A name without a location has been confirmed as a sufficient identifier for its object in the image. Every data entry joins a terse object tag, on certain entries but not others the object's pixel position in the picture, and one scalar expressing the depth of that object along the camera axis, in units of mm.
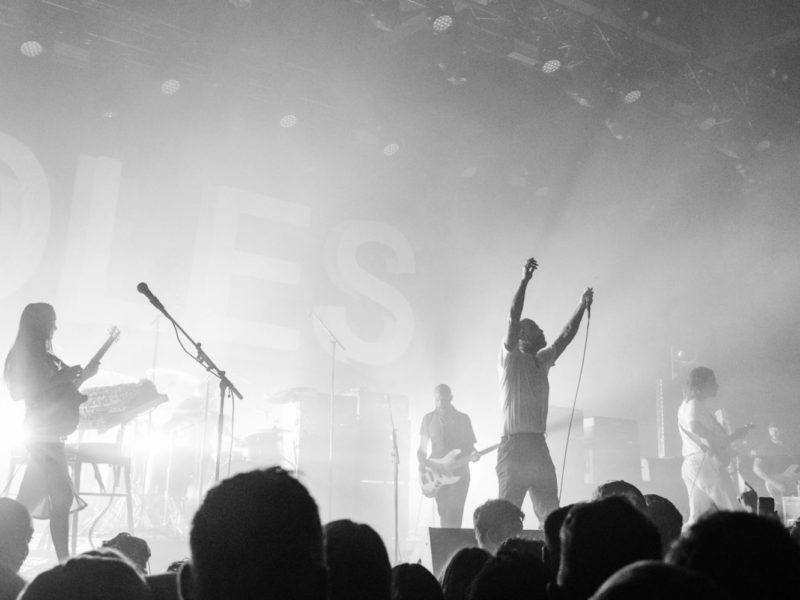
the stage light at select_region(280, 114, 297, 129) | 11469
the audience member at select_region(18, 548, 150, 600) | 1654
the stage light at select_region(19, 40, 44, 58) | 9414
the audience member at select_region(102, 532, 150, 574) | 3553
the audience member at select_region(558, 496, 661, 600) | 1708
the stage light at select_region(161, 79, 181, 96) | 10445
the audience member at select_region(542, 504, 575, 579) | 2203
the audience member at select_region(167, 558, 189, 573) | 2782
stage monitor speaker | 4570
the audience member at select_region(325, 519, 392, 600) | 2035
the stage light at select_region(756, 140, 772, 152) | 12531
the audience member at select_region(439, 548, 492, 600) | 2559
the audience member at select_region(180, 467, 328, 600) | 1416
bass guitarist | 8961
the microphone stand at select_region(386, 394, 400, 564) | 8992
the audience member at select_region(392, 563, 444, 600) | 2299
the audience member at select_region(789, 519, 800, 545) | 3072
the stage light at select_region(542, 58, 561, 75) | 10750
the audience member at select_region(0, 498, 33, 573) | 3455
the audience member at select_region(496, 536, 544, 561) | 2803
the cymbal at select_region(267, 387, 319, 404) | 10555
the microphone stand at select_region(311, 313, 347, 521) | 10289
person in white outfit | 7512
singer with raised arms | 5637
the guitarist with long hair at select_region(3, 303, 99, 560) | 5328
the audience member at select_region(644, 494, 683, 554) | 3107
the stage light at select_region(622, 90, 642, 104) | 11352
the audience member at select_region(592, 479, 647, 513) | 3226
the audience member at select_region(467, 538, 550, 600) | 1888
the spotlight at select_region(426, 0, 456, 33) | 9797
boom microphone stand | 5643
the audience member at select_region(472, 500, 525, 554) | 4059
